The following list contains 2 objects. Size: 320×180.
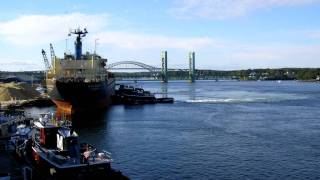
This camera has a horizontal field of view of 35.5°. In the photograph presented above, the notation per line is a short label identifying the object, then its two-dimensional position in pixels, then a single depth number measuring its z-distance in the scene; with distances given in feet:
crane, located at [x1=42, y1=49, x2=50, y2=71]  314.41
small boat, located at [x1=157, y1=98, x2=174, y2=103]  289.33
